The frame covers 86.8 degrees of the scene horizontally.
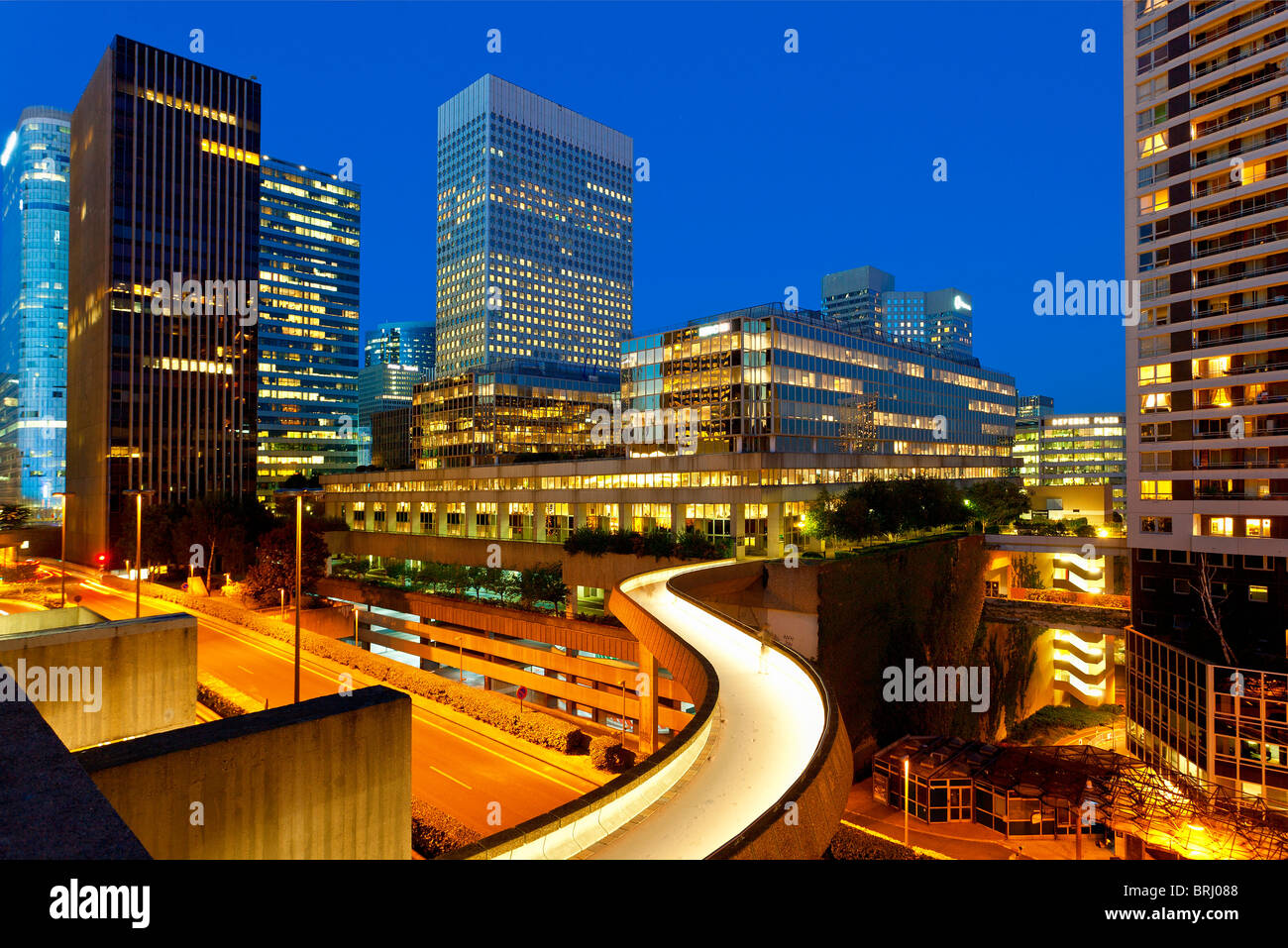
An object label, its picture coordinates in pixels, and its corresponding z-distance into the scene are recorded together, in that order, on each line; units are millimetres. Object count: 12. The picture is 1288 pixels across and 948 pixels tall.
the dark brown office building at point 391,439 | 157500
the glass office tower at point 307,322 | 141125
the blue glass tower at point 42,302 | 151625
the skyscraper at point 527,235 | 156875
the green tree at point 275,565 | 48875
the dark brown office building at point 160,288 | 89250
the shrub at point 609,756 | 28234
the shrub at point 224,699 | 28375
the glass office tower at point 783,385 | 77938
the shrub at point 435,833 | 20344
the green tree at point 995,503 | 64812
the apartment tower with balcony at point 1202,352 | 38906
